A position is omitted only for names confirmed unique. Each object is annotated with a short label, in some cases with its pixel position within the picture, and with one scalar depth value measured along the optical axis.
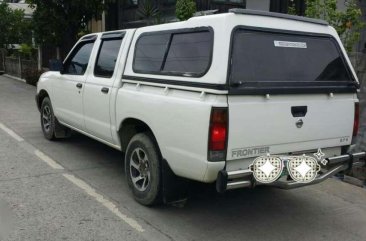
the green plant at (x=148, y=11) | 12.79
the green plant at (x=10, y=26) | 22.08
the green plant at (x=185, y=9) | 9.71
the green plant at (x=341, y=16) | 6.38
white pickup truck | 3.62
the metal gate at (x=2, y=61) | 22.95
